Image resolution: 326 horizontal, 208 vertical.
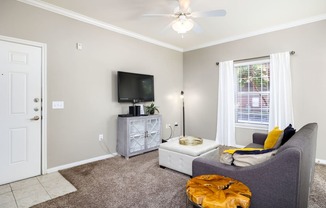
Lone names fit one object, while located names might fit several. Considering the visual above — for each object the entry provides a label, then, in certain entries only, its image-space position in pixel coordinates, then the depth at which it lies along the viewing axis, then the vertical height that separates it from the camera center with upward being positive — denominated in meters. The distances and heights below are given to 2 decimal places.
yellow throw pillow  2.47 -0.49
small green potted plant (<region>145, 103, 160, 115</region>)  4.30 -0.13
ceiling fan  2.41 +1.26
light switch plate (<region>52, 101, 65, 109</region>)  3.01 -0.02
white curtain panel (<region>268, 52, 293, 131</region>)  3.58 +0.26
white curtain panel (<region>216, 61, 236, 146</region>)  4.39 -0.03
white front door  2.54 -0.10
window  4.05 +0.28
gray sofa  1.27 -0.59
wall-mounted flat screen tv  3.81 +0.38
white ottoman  2.68 -0.79
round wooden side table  1.23 -0.67
